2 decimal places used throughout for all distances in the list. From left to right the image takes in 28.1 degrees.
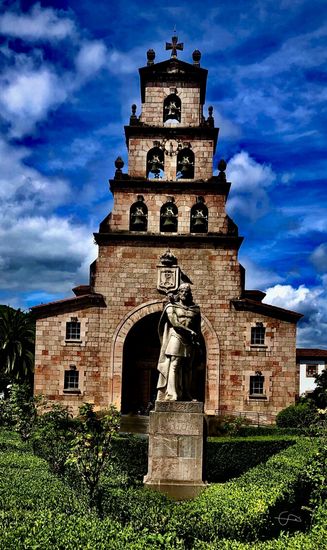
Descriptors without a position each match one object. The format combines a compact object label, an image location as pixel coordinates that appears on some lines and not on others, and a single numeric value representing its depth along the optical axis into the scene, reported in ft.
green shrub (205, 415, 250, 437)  96.58
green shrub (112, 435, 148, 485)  63.02
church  110.22
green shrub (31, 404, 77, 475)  49.91
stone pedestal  41.24
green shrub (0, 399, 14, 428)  92.99
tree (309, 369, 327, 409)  96.09
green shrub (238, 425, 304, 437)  90.58
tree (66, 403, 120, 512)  35.45
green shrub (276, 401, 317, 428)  93.45
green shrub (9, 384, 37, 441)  74.38
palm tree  146.41
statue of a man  42.24
